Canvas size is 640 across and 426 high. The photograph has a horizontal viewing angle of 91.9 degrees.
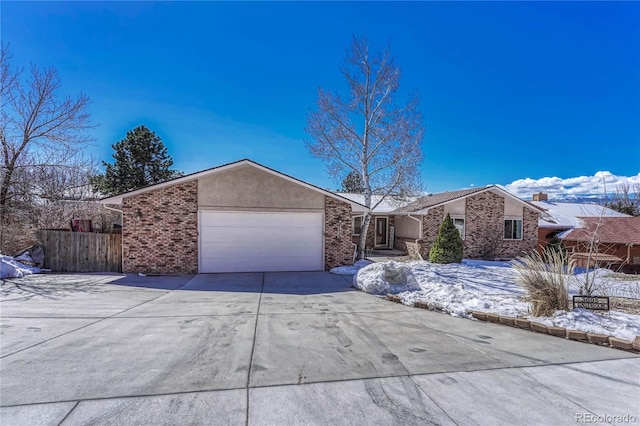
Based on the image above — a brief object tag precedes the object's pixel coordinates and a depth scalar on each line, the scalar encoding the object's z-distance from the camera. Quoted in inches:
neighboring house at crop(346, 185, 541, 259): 678.5
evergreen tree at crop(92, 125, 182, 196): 892.6
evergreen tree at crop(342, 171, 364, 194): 1052.5
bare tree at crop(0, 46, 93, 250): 506.6
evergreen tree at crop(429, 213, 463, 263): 557.0
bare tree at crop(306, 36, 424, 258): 565.6
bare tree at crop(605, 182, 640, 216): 1167.0
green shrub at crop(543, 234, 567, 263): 674.2
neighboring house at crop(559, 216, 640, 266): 605.0
